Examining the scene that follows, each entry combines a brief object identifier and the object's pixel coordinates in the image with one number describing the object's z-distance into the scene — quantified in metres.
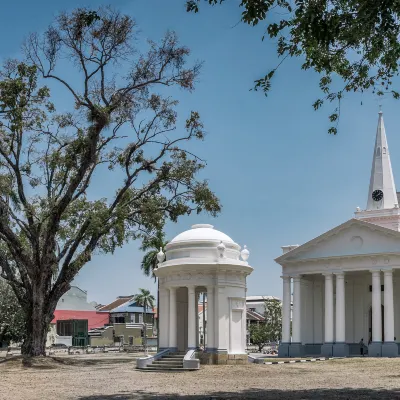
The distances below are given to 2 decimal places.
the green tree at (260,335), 74.19
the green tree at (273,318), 75.06
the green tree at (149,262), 63.28
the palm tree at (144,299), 92.19
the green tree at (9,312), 64.00
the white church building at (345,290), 43.41
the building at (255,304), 116.49
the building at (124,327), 81.81
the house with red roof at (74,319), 79.30
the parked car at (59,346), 68.78
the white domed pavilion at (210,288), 30.20
